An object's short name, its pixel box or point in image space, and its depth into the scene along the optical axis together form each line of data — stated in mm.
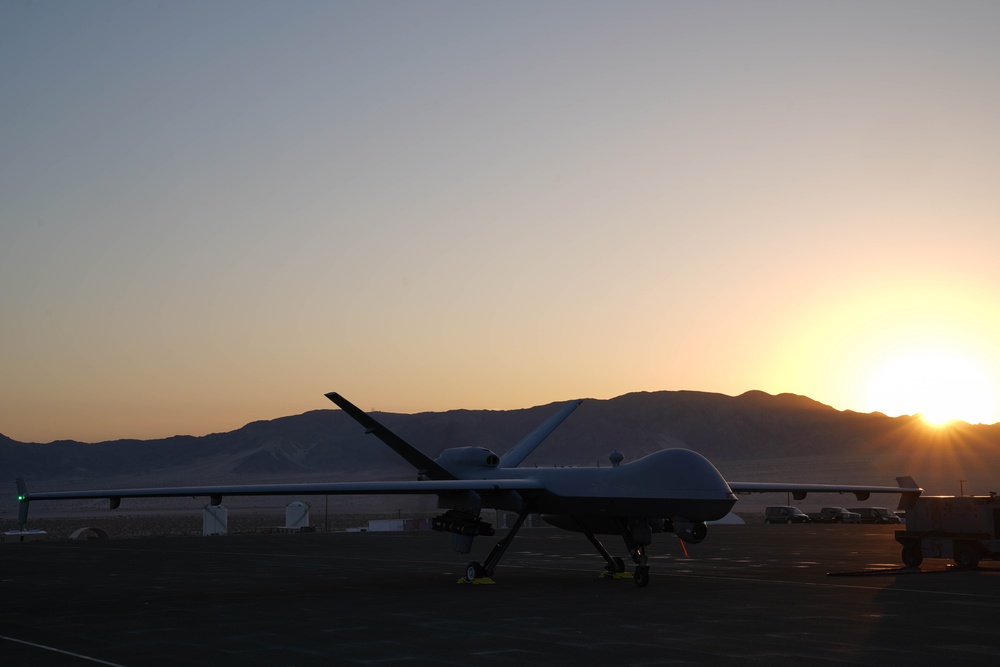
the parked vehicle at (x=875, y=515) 80562
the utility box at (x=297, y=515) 78562
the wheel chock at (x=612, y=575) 29641
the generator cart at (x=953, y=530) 31641
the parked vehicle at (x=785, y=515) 83188
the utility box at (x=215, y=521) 69875
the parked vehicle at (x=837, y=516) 81256
